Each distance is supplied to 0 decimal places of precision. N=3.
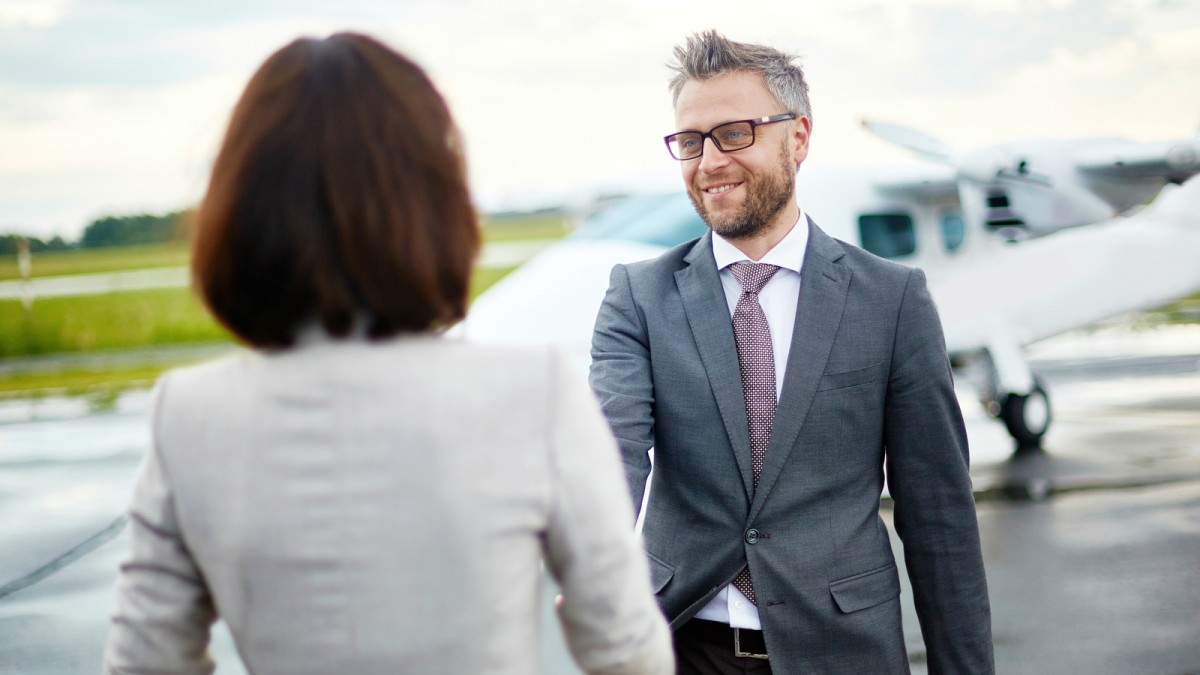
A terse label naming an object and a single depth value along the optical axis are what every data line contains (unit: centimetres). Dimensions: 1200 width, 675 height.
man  172
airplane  785
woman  96
